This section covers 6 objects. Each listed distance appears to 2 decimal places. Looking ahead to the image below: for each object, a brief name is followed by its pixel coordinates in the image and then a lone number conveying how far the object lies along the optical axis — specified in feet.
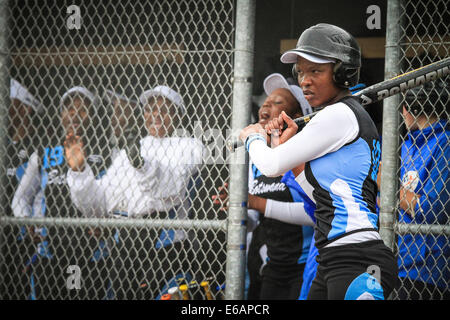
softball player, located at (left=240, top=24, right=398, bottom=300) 13.56
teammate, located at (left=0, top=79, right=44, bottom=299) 29.25
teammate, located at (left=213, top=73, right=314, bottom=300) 22.38
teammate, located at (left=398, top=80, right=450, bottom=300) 19.70
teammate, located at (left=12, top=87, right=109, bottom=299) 27.30
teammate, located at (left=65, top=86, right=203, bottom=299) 23.31
